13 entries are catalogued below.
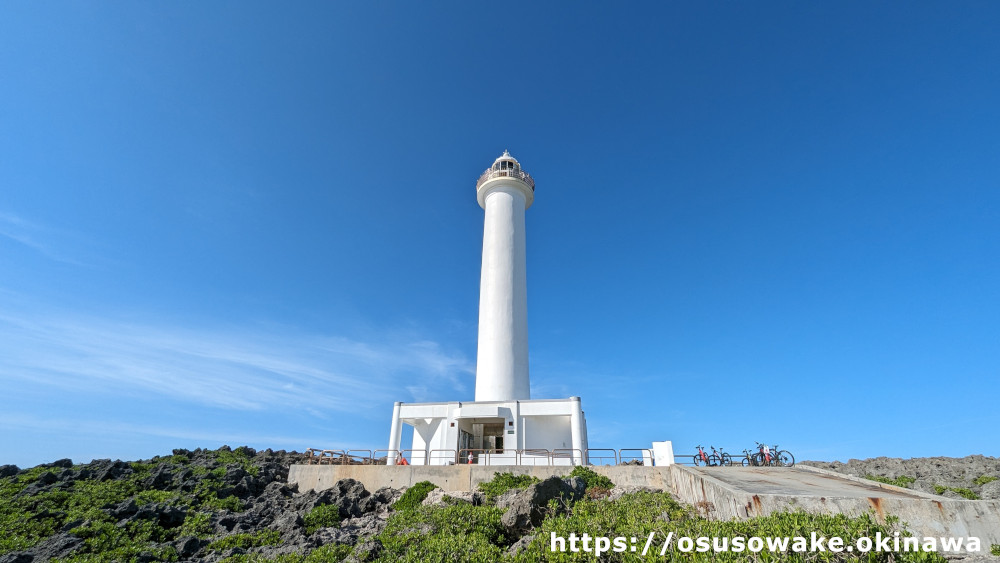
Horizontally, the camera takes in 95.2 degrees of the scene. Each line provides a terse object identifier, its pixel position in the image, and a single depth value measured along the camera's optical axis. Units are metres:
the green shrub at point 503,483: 17.17
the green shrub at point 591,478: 18.16
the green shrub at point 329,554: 10.09
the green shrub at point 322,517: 14.91
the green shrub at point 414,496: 18.05
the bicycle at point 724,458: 22.74
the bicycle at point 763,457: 21.67
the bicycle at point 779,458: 21.65
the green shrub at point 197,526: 14.04
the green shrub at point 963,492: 13.80
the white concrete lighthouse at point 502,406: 23.77
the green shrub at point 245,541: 12.58
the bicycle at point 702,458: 22.03
